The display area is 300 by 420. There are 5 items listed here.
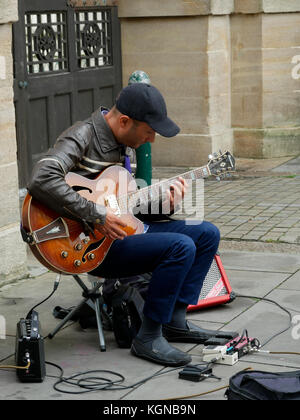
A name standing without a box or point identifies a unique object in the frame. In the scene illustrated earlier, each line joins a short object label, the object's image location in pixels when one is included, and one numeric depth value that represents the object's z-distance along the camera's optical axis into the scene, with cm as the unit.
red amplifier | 544
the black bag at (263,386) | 368
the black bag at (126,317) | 485
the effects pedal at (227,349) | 455
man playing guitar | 451
